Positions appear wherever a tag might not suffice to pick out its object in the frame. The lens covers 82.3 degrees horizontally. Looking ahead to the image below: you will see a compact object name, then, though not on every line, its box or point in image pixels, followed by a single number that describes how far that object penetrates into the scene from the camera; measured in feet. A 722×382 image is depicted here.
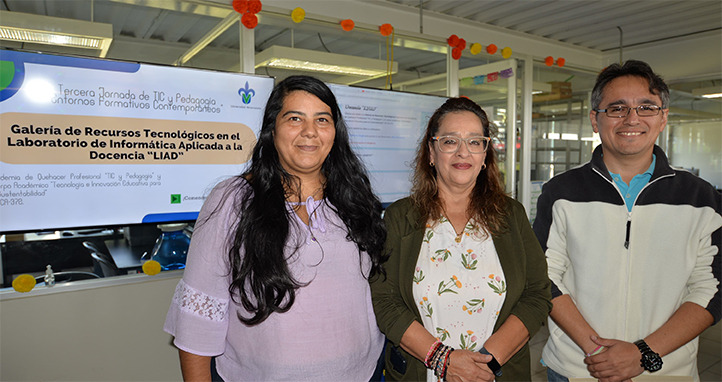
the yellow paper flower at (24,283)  6.93
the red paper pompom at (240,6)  8.78
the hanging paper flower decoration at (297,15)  9.57
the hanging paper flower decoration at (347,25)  10.54
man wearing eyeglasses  4.71
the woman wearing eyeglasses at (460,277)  4.42
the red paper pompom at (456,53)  12.61
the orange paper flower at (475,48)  13.08
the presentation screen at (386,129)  10.36
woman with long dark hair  4.02
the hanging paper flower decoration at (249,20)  8.88
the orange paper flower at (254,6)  8.94
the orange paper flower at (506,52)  13.67
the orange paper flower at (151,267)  8.02
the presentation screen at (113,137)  6.70
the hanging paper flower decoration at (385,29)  11.18
